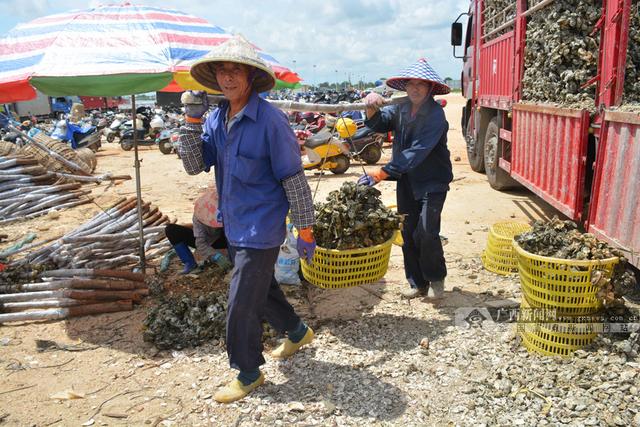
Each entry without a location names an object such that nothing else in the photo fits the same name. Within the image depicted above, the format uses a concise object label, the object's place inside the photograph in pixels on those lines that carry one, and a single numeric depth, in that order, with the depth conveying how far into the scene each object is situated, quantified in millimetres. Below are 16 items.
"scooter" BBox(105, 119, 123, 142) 19797
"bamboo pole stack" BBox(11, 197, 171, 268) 5031
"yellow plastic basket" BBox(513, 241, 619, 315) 3016
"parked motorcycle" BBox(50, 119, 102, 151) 14664
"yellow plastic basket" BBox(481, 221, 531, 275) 4844
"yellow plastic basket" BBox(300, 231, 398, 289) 3576
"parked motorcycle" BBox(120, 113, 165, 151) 17688
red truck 3779
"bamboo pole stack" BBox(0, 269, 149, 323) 4246
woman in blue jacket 3850
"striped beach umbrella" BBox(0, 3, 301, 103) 3672
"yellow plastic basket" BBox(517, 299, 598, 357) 3145
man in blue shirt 2752
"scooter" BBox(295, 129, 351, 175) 10486
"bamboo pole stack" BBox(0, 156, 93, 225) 7848
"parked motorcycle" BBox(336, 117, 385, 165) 12023
